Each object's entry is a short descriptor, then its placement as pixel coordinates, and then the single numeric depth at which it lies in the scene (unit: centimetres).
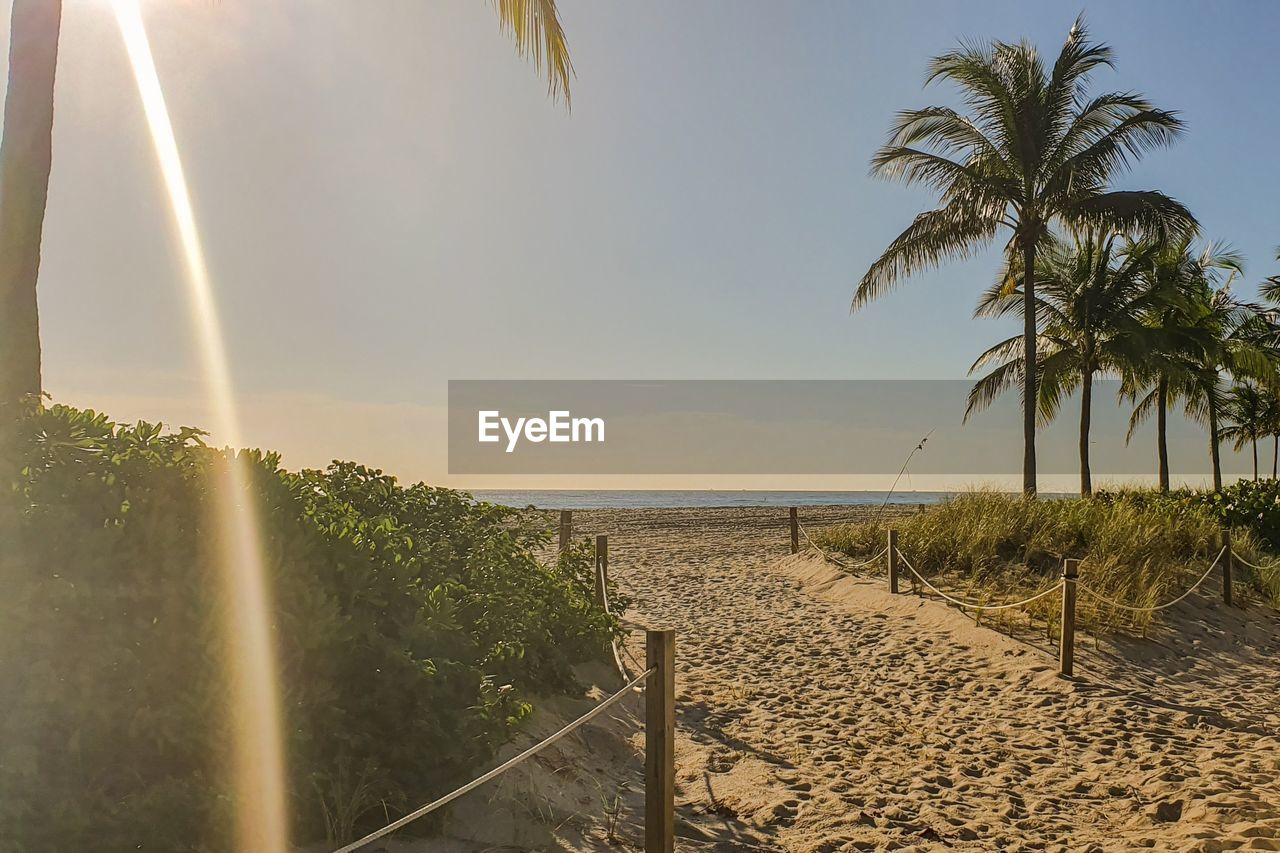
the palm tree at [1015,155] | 1659
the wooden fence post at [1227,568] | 1071
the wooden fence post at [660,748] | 349
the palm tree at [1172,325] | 1878
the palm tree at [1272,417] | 3742
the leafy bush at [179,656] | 264
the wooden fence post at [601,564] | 869
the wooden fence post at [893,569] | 1062
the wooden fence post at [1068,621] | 745
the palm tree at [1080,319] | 1898
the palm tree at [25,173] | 490
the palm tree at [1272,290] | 2997
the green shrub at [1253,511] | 1486
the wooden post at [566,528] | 1127
